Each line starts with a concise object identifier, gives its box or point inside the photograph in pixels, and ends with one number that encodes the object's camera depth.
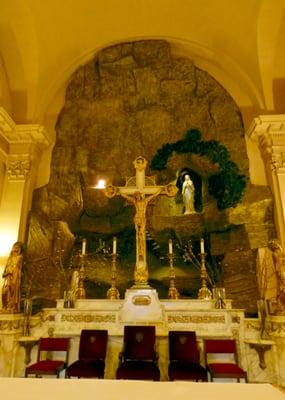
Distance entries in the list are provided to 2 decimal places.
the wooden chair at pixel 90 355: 3.74
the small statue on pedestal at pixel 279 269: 4.67
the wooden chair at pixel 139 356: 3.59
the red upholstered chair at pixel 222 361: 3.71
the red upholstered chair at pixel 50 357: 3.92
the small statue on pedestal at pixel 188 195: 6.91
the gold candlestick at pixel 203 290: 5.06
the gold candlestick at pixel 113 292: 5.05
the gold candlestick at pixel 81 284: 5.25
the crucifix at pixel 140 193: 5.01
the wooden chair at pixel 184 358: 3.59
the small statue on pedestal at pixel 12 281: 4.95
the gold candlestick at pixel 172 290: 5.10
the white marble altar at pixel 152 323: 4.47
